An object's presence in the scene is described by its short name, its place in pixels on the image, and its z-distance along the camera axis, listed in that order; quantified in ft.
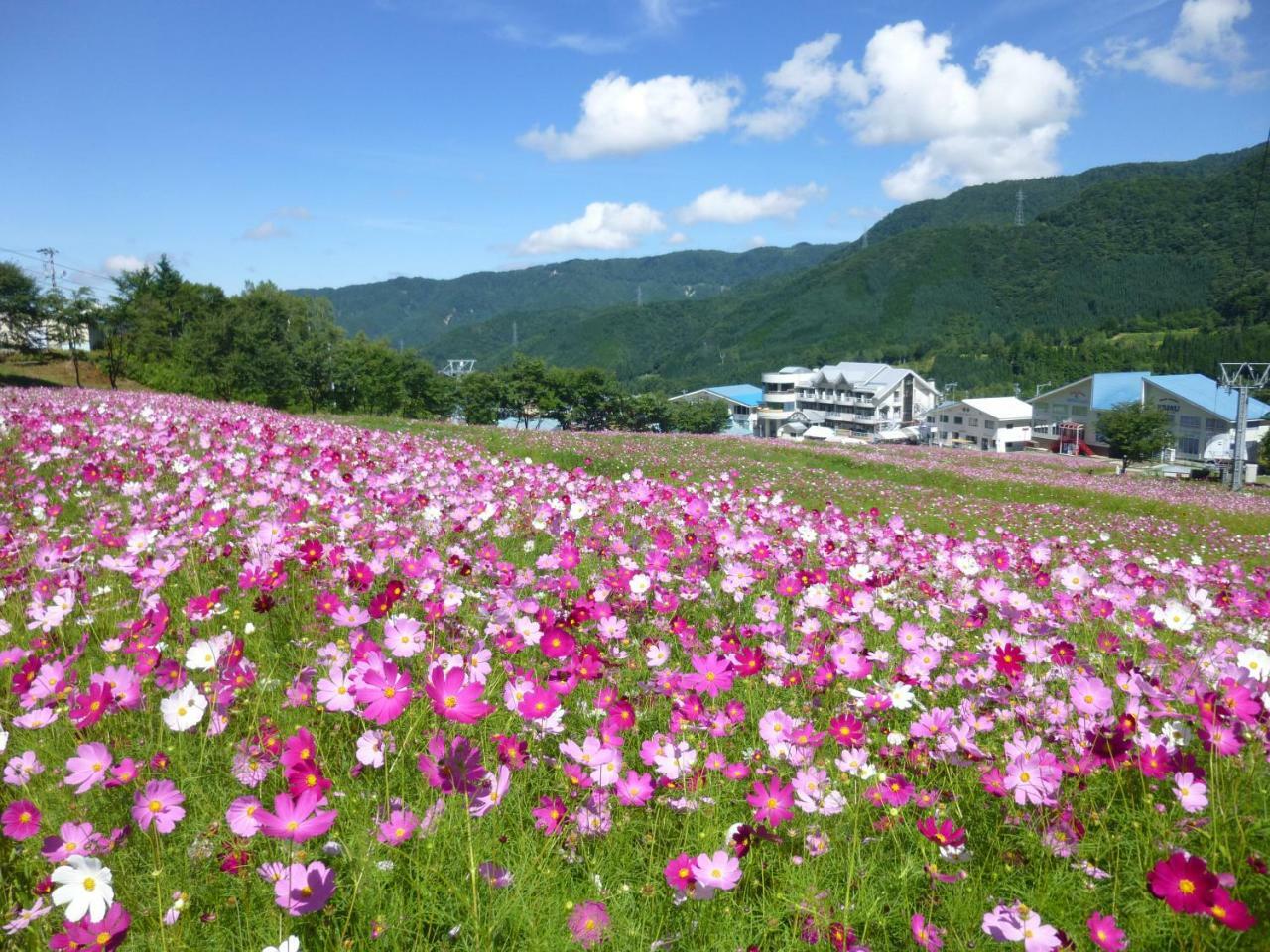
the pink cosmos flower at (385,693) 5.58
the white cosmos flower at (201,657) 7.13
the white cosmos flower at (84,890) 4.43
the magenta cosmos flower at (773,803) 6.41
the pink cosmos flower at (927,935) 5.31
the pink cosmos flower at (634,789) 6.86
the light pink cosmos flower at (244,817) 5.30
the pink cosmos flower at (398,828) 5.76
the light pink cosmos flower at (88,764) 5.68
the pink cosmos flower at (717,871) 5.56
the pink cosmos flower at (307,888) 4.66
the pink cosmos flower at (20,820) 5.39
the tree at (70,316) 136.56
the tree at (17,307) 127.44
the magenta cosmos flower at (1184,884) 4.35
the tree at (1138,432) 166.40
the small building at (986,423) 267.59
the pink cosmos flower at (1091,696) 7.48
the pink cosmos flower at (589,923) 5.32
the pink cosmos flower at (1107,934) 4.80
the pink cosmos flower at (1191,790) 6.27
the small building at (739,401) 362.94
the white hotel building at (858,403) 346.95
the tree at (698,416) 280.51
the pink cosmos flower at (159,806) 5.18
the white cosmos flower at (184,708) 6.28
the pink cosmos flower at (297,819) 4.70
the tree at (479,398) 238.89
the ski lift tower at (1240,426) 114.01
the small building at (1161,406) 212.23
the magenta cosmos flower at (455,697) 5.49
